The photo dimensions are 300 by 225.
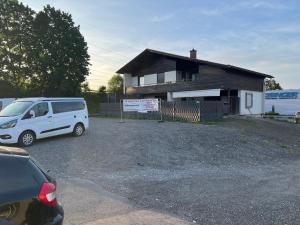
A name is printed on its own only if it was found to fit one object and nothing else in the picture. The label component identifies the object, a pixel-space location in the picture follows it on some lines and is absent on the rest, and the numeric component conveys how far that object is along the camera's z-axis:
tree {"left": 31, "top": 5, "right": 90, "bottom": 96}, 30.32
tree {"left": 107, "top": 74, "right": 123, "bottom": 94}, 51.80
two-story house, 22.32
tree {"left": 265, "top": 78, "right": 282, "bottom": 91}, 55.83
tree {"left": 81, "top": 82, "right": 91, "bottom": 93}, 34.54
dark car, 2.23
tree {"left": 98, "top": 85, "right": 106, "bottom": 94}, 34.17
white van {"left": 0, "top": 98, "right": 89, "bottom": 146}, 8.88
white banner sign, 16.80
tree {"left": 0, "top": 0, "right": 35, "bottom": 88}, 31.04
